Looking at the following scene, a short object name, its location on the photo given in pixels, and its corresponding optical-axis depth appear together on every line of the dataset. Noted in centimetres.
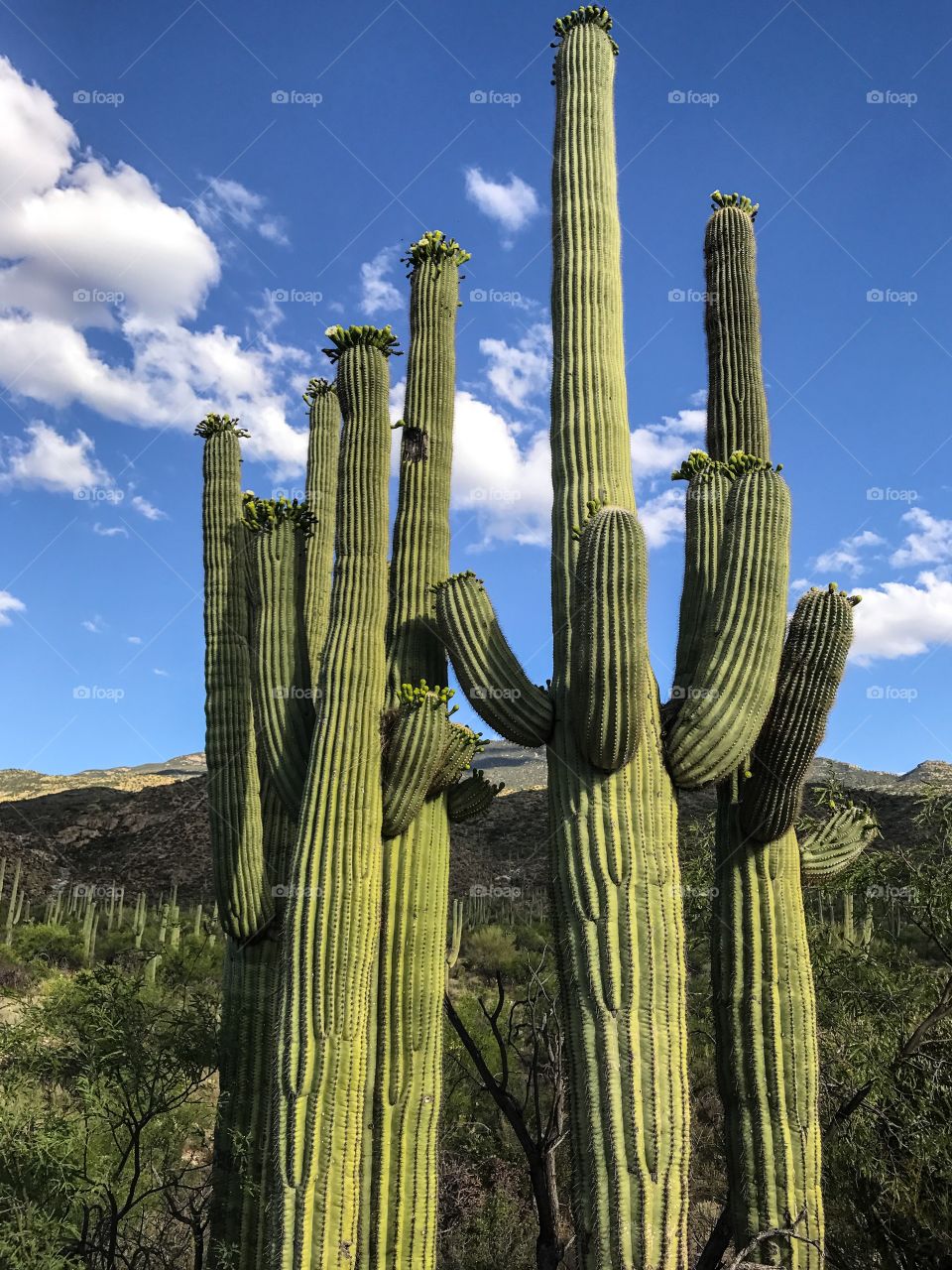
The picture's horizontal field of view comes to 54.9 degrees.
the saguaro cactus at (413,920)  502
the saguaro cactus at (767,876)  511
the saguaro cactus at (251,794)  556
